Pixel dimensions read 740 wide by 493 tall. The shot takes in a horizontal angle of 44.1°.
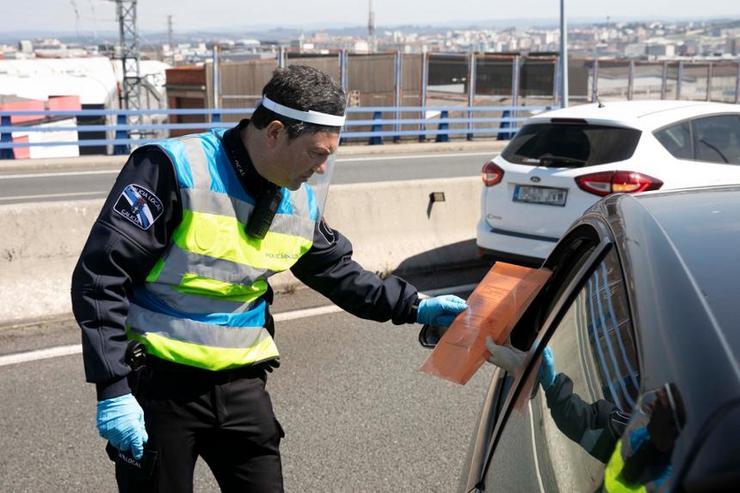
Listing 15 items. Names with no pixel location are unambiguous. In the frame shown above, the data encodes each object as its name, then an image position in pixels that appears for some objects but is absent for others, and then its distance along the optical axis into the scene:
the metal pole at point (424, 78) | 32.00
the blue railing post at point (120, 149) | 24.00
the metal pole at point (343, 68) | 32.12
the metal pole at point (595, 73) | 33.47
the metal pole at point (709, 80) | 33.70
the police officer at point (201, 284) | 2.48
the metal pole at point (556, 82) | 32.49
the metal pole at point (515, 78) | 32.53
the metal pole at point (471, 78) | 33.19
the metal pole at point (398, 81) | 32.03
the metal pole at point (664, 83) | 33.84
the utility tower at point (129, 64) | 48.55
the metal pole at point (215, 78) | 28.31
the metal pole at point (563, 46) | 22.00
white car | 6.99
